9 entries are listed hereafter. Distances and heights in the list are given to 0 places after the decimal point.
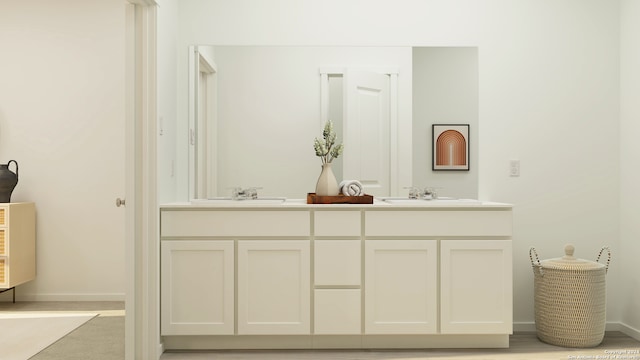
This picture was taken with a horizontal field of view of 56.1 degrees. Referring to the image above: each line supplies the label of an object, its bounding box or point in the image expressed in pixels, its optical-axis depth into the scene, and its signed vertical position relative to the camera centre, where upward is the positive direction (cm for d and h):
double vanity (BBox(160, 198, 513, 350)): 313 -49
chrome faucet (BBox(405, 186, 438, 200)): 361 -10
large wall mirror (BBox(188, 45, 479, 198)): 365 +38
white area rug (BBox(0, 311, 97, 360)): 330 -96
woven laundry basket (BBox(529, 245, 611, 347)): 324 -68
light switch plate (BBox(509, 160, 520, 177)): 367 +5
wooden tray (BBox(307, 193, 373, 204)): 325 -13
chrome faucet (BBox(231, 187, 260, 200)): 351 -11
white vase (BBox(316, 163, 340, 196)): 341 -5
